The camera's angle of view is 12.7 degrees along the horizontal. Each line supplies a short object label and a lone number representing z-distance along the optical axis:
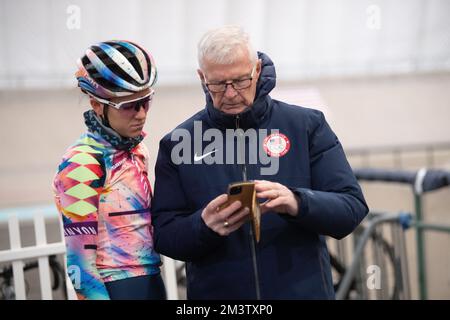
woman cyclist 5.49
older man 5.45
